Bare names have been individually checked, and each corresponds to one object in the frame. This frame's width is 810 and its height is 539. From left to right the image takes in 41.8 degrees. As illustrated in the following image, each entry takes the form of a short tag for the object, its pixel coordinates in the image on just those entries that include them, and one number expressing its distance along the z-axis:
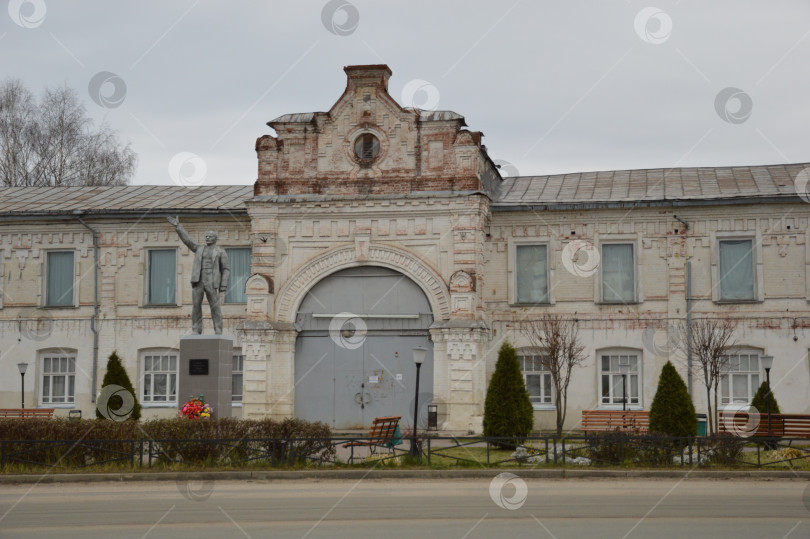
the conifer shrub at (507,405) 24.95
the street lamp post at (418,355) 23.02
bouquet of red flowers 22.23
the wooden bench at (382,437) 21.72
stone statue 24.28
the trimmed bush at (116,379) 31.53
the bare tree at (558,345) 28.41
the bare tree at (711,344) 27.42
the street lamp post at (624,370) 30.87
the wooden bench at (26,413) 32.38
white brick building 30.81
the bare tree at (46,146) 50.06
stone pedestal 23.16
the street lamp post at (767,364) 25.19
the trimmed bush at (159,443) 19.81
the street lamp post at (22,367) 31.45
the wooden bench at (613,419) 29.11
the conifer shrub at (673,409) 24.30
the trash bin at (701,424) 30.05
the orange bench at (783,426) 26.91
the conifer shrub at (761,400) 27.80
